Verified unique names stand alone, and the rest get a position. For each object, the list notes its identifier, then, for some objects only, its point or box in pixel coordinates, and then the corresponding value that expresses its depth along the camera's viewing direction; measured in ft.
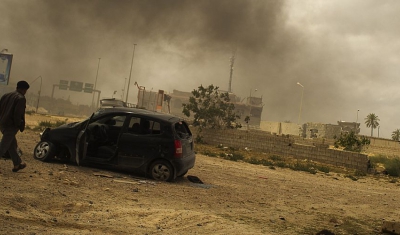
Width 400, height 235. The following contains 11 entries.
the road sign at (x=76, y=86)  231.73
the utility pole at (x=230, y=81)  324.99
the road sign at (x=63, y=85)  230.89
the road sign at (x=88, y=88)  234.79
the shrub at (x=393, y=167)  60.44
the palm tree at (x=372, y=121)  261.07
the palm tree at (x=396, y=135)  234.25
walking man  22.70
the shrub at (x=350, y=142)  83.46
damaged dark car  27.61
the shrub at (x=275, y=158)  66.21
